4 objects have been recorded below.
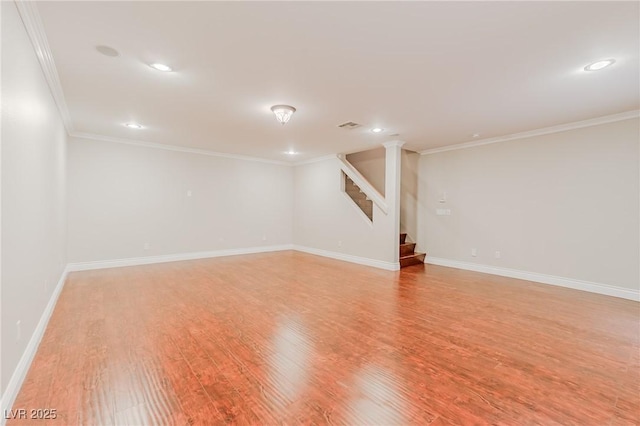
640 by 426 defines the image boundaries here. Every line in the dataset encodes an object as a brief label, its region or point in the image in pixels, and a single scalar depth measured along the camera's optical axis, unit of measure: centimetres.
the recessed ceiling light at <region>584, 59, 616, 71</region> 251
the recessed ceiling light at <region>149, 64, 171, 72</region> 262
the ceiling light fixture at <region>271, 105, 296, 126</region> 359
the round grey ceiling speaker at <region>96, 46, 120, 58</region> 234
